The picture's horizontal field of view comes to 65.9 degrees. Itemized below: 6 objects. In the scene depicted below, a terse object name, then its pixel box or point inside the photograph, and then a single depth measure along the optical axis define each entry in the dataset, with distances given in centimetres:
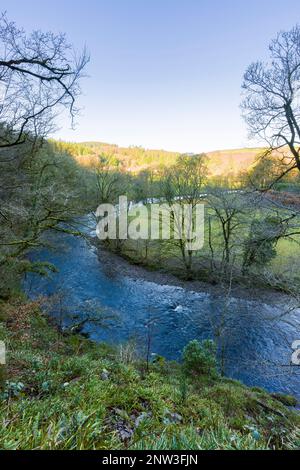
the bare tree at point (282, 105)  546
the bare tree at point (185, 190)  1720
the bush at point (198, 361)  658
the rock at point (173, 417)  329
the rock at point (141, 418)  290
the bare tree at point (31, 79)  509
